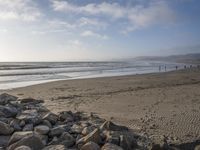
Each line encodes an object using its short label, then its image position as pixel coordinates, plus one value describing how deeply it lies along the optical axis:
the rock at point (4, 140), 3.67
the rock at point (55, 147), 3.16
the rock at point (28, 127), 4.11
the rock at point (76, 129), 4.01
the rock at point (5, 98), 6.30
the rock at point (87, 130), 3.87
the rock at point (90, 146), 3.19
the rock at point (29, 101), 6.82
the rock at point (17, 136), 3.52
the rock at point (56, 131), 3.87
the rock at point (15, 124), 4.18
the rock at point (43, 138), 3.61
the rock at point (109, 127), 4.08
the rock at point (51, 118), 4.54
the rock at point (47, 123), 4.30
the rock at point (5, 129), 4.02
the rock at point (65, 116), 4.83
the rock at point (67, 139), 3.55
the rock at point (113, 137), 3.48
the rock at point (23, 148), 3.02
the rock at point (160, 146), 3.31
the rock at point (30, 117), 4.38
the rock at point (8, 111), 4.97
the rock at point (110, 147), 3.18
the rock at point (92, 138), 3.47
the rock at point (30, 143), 3.24
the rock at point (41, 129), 3.93
